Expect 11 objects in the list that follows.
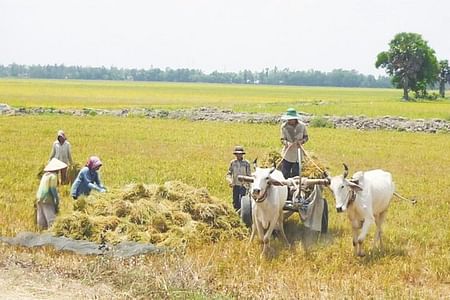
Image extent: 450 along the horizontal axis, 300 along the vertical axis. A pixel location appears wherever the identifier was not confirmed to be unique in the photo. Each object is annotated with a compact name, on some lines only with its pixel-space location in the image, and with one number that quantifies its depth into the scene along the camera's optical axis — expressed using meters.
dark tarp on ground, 9.09
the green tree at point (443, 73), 101.66
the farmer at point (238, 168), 11.79
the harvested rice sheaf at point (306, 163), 11.57
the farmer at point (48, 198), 10.70
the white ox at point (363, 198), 9.43
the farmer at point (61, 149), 14.56
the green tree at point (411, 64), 84.81
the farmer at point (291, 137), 11.13
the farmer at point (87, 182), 11.52
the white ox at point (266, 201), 9.59
